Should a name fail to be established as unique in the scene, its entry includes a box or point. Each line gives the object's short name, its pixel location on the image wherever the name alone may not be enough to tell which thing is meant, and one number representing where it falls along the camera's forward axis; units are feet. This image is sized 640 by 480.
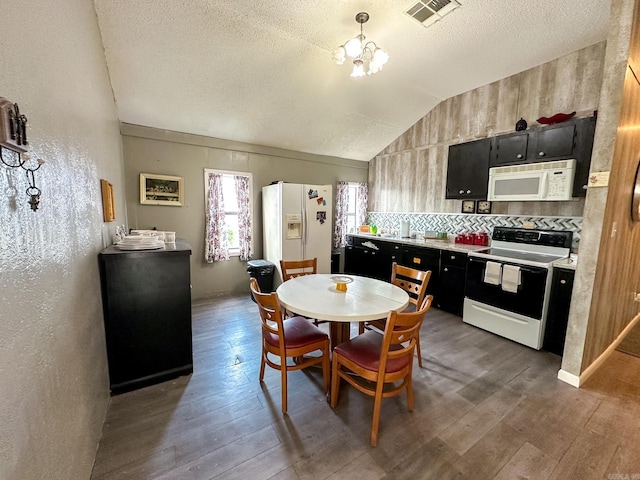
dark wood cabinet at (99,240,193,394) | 6.53
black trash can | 13.38
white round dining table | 5.79
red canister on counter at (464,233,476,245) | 12.51
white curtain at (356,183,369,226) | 18.69
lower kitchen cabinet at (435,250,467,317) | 11.43
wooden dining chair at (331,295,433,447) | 5.16
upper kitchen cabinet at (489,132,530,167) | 10.26
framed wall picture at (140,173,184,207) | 11.85
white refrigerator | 13.19
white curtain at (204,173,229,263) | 13.24
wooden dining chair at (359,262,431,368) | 7.27
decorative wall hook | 2.30
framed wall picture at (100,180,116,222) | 7.11
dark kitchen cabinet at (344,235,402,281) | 14.57
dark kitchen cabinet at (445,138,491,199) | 11.56
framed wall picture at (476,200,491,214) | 12.34
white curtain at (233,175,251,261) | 13.99
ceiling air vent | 7.64
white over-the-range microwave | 9.16
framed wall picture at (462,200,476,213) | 12.88
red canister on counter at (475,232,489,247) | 12.30
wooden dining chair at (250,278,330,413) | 5.95
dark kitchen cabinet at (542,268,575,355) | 8.46
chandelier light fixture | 7.33
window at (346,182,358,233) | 18.58
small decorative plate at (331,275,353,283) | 7.85
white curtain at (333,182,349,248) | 17.66
